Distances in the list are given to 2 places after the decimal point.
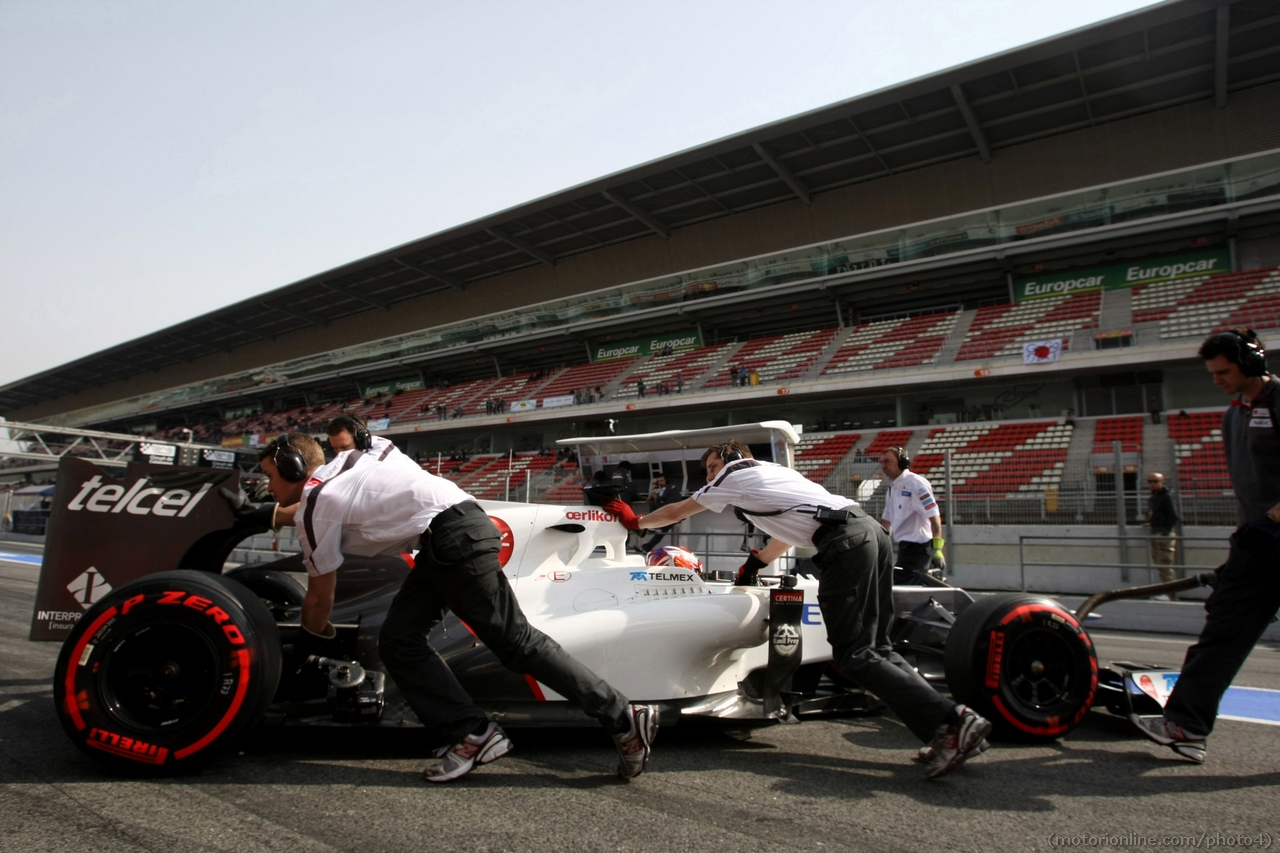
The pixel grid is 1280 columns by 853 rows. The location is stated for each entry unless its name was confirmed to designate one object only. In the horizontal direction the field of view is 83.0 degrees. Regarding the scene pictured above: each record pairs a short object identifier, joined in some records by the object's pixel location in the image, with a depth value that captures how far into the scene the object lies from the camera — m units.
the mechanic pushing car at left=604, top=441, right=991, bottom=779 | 2.67
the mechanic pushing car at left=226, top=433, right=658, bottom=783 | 2.62
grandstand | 17.70
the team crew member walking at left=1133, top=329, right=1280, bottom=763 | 2.83
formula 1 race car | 2.55
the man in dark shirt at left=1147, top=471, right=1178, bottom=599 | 9.09
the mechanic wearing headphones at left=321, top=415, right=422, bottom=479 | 2.88
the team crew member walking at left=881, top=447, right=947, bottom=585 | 6.16
